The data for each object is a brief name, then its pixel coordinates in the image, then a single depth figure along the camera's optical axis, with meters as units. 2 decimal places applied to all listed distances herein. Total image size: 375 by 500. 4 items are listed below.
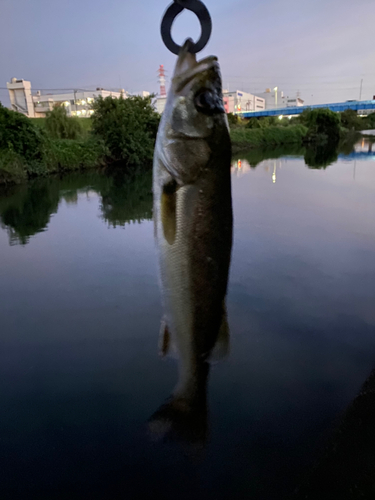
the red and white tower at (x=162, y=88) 65.04
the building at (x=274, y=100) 161.38
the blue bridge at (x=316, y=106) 73.88
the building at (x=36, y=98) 82.41
